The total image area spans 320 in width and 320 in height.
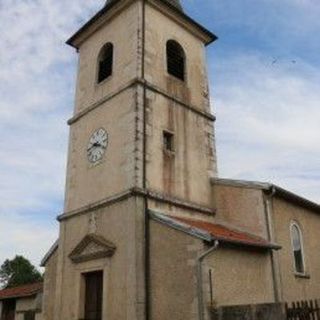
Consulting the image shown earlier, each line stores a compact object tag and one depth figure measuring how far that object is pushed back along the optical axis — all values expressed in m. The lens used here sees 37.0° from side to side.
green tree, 51.91
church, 12.69
